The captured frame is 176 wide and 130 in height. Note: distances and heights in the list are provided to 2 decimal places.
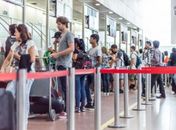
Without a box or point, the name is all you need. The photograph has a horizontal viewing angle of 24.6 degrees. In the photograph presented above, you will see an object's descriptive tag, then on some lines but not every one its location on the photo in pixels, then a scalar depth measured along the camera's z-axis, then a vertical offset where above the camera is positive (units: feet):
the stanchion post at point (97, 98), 16.96 -1.24
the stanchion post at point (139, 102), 26.50 -2.18
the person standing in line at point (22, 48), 16.16 +0.87
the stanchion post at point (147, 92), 30.24 -1.80
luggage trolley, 21.90 -1.13
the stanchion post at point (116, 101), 19.83 -1.61
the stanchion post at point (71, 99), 13.79 -1.05
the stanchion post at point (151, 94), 33.57 -2.24
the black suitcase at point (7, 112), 10.55 -1.13
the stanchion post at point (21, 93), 9.71 -0.59
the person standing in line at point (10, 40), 22.90 +1.67
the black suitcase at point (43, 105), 22.29 -2.02
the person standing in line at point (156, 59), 35.10 +0.87
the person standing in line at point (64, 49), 20.45 +1.01
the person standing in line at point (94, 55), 26.96 +0.95
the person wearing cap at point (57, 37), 22.47 +1.81
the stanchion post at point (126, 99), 22.71 -1.72
